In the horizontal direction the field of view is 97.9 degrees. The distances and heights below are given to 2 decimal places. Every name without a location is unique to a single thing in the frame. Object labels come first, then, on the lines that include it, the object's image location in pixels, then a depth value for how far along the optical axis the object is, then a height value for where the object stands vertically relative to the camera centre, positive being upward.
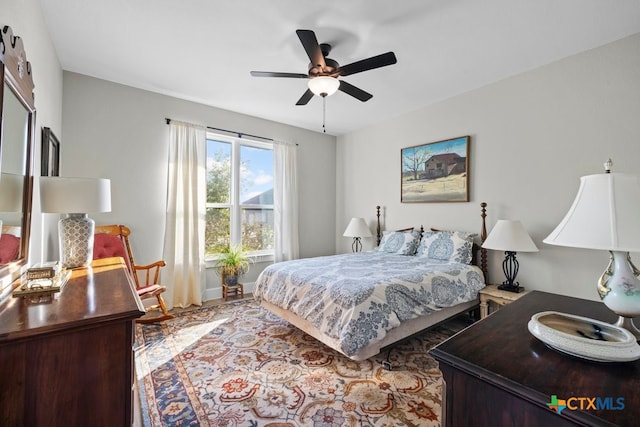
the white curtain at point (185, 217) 3.46 +0.03
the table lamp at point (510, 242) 2.66 -0.22
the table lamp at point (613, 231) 0.85 -0.04
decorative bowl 0.78 -0.37
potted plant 3.84 -0.62
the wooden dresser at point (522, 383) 0.65 -0.43
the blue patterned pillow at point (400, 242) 3.71 -0.32
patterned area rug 1.71 -1.19
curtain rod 3.90 +1.27
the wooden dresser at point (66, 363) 0.82 -0.45
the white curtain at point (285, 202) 4.49 +0.28
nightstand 2.69 -0.76
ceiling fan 2.02 +1.22
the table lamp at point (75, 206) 1.61 +0.08
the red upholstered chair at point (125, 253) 2.82 -0.35
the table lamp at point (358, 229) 4.36 -0.15
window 3.99 +0.37
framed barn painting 3.46 +0.64
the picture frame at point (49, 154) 2.04 +0.54
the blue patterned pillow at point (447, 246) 3.19 -0.33
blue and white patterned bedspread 2.09 -0.63
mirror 1.17 +0.31
